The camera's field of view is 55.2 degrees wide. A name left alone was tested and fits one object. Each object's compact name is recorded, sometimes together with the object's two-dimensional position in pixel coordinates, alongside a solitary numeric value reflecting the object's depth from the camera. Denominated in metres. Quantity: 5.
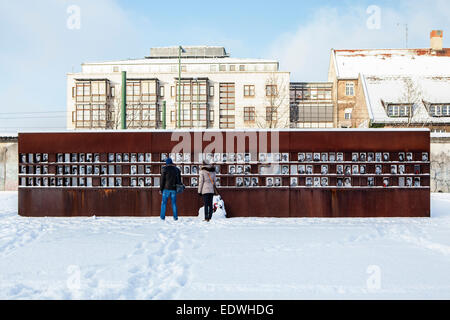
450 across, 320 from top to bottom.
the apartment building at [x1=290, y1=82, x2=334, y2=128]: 56.19
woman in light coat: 11.59
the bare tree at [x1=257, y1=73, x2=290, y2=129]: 50.72
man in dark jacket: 11.64
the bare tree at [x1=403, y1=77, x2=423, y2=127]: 37.43
